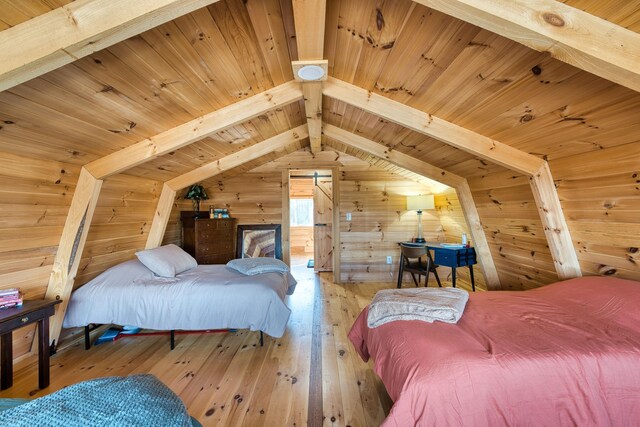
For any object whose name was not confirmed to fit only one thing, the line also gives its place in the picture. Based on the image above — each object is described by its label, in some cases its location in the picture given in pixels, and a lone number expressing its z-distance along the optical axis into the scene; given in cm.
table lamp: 409
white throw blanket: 164
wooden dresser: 386
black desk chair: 362
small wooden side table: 178
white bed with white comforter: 231
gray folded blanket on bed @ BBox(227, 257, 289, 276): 274
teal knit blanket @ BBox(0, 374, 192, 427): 69
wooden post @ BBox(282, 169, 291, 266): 454
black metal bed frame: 242
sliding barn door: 555
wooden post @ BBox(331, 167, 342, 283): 459
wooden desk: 334
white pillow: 265
